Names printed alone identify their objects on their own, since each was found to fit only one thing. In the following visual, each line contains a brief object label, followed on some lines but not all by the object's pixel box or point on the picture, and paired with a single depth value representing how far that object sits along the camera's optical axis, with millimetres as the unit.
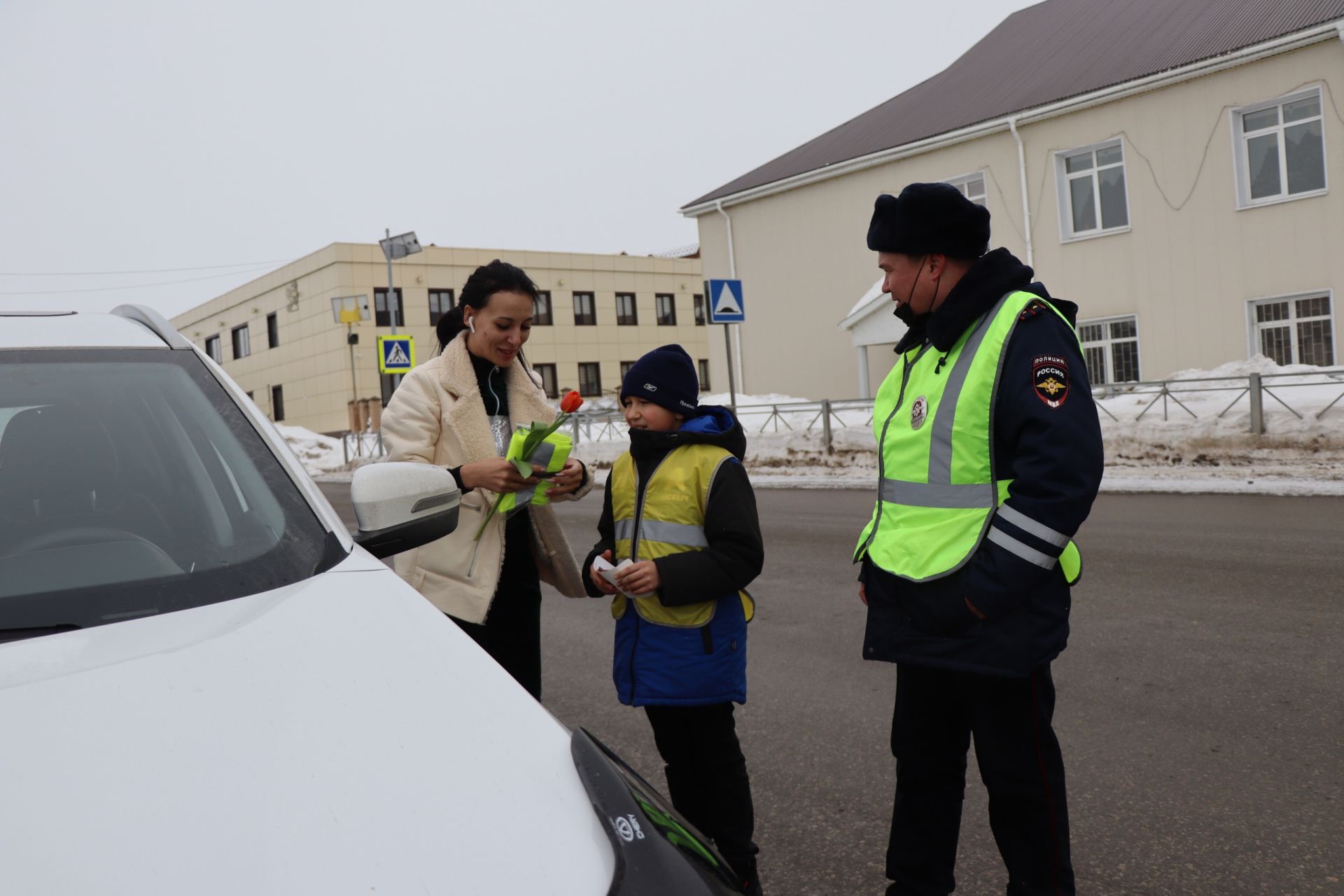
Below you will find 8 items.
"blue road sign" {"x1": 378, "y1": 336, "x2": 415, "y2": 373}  21406
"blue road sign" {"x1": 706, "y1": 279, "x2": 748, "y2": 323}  15008
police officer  2396
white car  1294
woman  3332
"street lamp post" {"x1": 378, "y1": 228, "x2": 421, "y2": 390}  24359
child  3023
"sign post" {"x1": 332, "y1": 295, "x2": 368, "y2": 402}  32125
